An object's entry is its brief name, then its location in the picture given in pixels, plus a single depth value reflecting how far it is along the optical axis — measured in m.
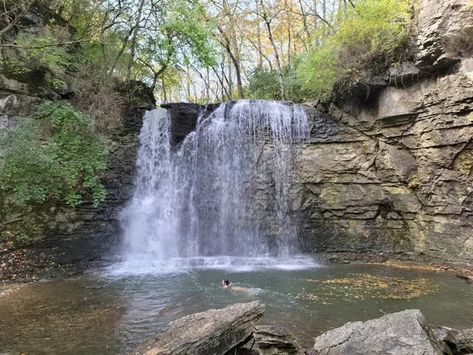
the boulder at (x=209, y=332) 3.59
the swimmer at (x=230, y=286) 7.03
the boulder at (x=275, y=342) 4.10
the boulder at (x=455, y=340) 4.12
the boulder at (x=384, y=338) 3.66
